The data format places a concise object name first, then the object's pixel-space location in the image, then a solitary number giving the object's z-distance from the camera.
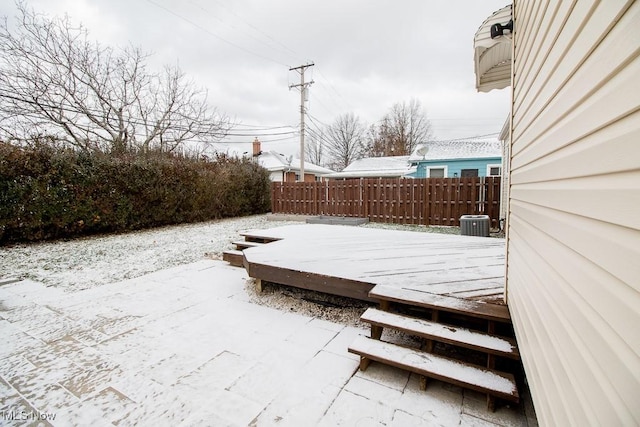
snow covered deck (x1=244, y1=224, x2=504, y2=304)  2.28
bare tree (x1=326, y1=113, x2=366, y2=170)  28.62
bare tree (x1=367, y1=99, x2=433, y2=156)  25.03
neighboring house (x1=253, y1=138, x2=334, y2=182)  20.52
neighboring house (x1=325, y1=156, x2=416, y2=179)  16.30
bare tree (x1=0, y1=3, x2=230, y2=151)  8.50
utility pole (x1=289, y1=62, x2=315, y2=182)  13.14
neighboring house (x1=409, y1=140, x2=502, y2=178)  13.07
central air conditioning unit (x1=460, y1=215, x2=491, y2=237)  5.62
